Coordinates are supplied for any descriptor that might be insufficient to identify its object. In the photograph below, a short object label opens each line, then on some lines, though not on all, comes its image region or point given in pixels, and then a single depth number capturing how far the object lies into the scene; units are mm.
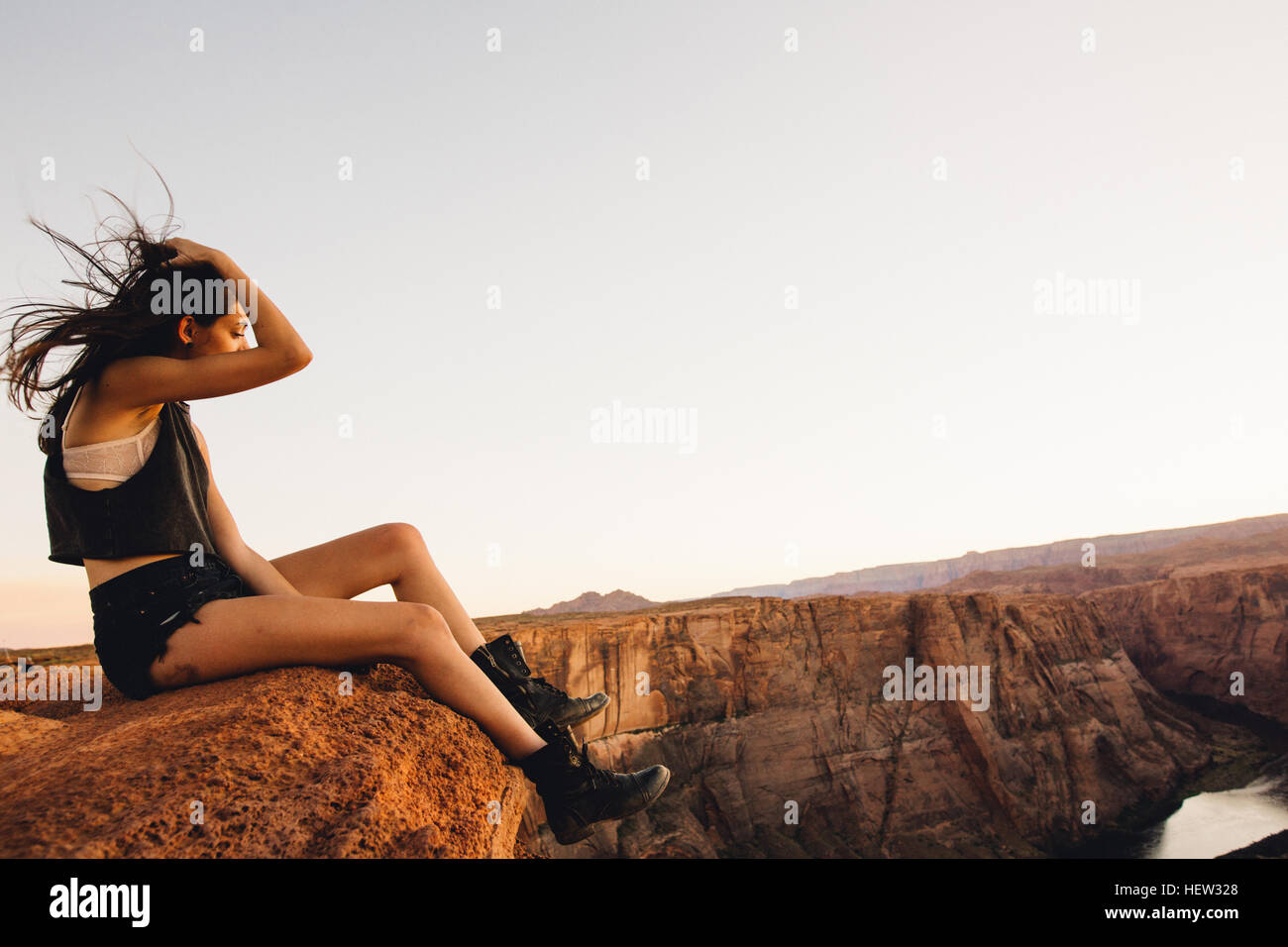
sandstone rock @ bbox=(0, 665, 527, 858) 2268
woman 2990
